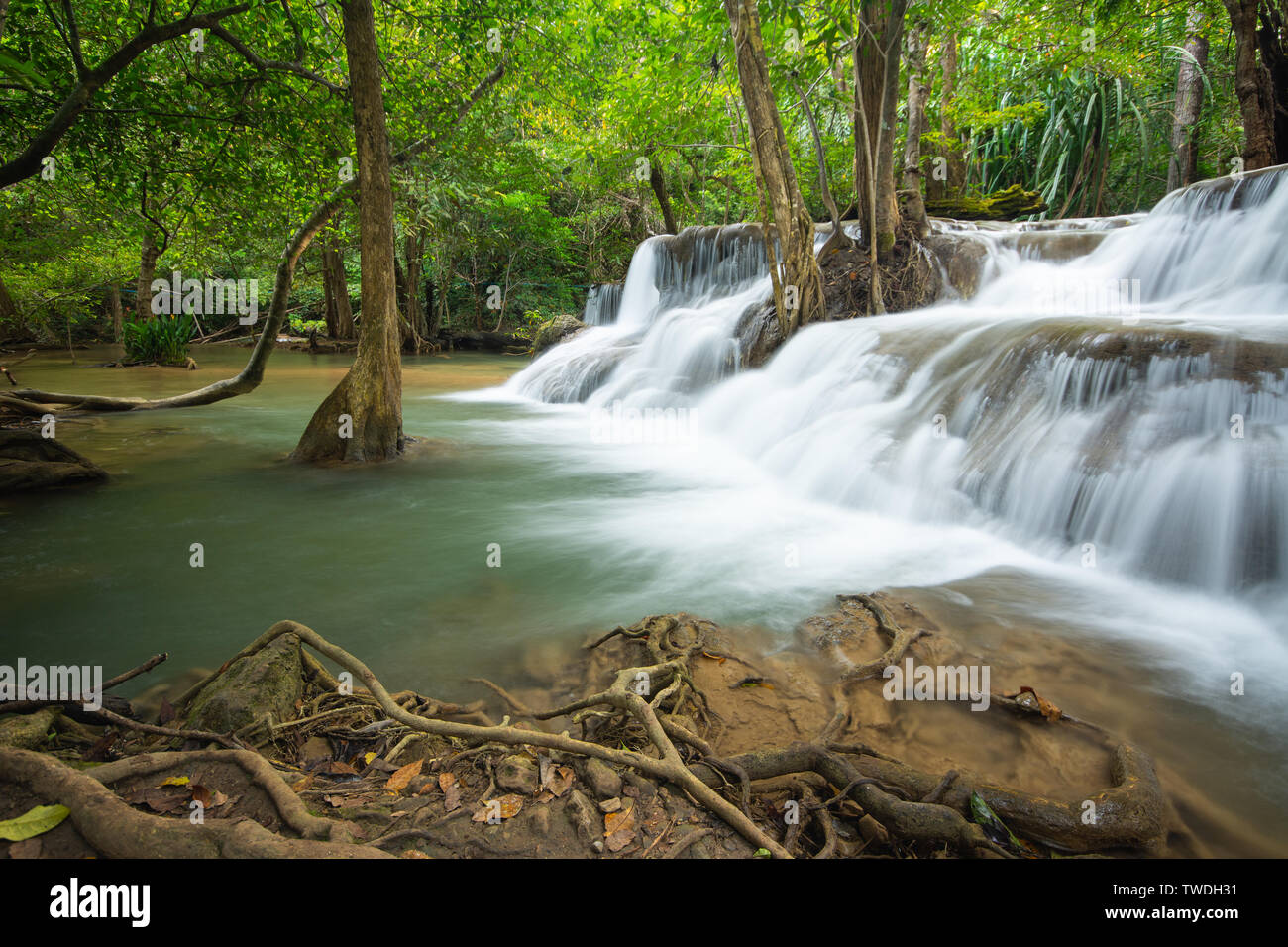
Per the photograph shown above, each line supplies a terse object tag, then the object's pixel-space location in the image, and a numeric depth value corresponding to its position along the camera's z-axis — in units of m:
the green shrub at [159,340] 15.57
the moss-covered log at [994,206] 15.40
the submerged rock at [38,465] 5.89
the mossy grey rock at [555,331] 18.33
